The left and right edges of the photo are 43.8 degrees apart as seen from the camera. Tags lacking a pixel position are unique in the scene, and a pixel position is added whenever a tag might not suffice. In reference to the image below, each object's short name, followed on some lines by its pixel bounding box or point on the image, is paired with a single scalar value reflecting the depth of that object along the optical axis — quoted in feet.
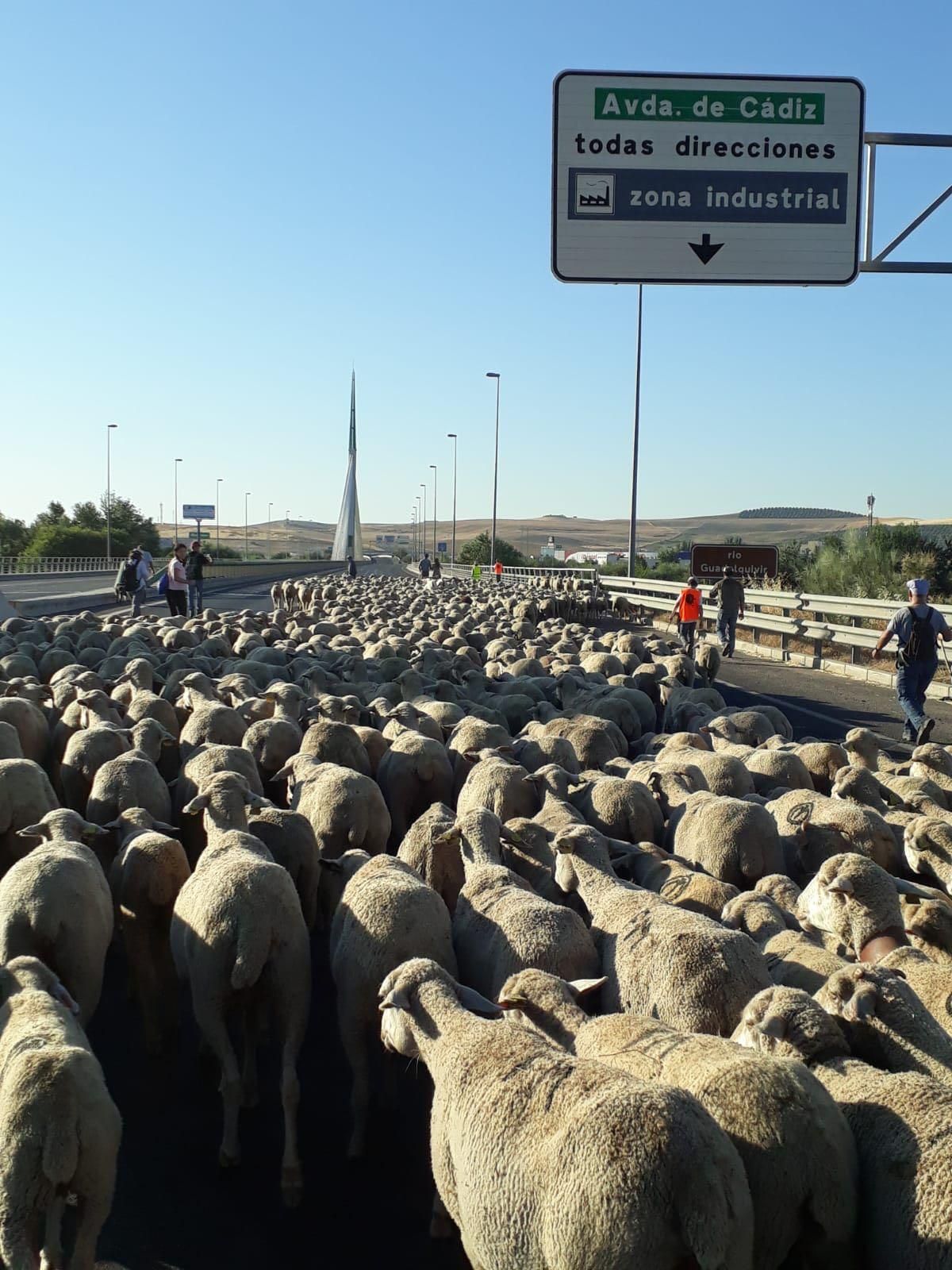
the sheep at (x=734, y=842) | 21.18
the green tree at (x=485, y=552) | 260.01
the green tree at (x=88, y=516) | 318.45
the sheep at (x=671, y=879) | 18.38
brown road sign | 95.50
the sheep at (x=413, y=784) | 27.32
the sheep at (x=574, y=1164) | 9.57
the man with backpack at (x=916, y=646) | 39.99
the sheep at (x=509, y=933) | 15.92
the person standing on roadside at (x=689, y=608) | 70.18
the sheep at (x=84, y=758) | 27.40
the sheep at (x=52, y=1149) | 11.77
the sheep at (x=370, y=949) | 16.12
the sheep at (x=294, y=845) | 21.06
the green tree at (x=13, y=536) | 285.64
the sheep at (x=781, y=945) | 14.94
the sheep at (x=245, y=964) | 16.02
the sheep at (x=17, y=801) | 22.63
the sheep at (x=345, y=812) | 22.99
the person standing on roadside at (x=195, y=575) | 87.25
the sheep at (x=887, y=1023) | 12.34
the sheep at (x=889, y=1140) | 10.27
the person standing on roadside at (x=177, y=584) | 81.76
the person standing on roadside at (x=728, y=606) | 72.23
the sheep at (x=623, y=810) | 23.76
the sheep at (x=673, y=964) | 14.20
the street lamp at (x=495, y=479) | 193.22
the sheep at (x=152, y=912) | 18.93
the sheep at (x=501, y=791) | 24.52
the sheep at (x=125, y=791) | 24.16
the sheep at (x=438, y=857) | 20.26
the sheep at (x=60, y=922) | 16.75
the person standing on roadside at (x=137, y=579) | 86.28
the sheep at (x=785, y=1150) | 10.59
